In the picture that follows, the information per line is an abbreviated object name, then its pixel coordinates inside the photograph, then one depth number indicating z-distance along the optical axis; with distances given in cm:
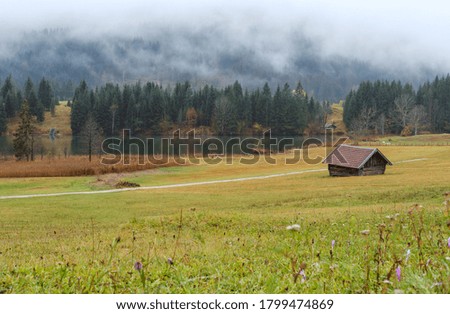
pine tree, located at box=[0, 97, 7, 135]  17362
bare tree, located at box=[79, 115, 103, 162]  9246
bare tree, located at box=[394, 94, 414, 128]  16488
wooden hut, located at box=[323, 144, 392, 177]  5681
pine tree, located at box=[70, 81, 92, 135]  18325
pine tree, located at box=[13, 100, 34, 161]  9506
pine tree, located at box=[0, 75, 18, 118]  18988
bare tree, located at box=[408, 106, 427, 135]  15950
